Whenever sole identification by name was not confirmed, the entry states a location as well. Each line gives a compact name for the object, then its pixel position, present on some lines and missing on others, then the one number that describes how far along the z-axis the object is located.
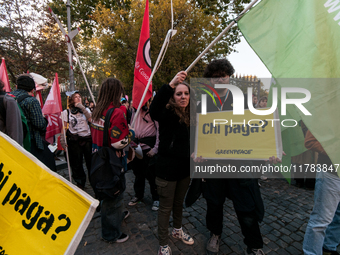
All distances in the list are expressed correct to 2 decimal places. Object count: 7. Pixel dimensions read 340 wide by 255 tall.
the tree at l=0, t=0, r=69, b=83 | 11.19
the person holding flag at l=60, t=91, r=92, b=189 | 3.93
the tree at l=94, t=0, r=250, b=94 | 12.42
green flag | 1.52
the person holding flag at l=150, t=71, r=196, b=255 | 2.15
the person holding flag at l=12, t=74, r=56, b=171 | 2.77
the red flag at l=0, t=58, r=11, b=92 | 4.07
